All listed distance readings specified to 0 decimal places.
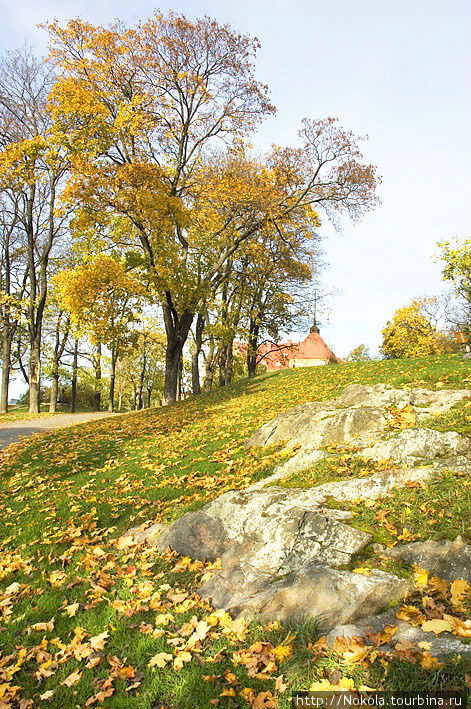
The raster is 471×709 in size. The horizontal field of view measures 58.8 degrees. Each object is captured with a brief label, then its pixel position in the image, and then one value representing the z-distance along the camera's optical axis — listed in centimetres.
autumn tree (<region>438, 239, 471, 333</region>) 2861
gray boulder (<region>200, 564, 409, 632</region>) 346
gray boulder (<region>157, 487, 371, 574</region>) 432
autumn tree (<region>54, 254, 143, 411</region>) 1692
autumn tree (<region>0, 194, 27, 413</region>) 2450
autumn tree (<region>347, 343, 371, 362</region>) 7088
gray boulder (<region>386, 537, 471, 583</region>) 353
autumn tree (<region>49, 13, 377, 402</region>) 1706
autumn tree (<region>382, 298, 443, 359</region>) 4478
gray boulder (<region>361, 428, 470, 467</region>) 552
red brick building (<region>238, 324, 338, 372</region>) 6619
